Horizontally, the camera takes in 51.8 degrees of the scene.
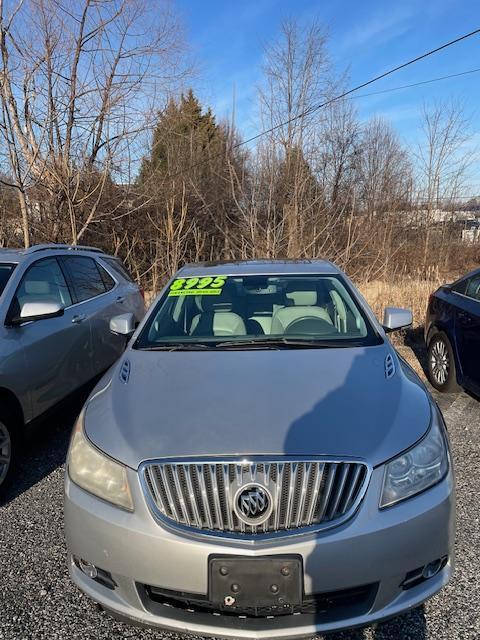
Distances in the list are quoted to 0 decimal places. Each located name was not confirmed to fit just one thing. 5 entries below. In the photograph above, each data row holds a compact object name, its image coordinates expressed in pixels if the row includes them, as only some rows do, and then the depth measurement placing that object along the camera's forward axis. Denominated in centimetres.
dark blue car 492
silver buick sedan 178
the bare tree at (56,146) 910
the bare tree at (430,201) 1628
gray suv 352
